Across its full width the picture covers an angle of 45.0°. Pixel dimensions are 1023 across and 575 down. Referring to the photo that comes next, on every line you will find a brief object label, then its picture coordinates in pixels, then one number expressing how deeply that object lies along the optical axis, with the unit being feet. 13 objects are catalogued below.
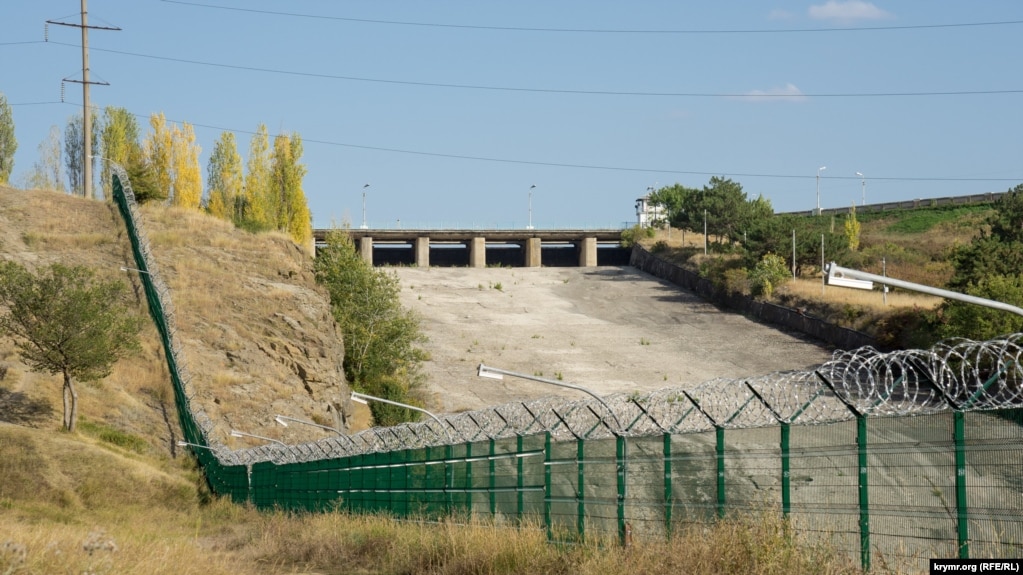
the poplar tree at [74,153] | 407.44
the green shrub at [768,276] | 290.76
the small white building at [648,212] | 472.56
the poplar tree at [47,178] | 371.31
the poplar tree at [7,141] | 359.46
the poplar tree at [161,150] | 324.60
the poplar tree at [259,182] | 325.62
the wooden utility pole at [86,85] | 249.18
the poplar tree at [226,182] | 337.31
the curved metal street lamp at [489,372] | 97.96
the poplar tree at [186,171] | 323.78
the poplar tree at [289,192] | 328.08
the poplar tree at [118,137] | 336.90
